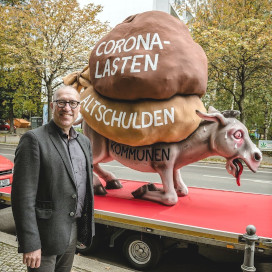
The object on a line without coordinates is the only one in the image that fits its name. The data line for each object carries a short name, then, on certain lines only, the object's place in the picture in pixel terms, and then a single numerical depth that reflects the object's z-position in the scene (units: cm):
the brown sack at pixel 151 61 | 415
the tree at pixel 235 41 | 1277
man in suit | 193
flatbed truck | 333
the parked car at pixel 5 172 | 623
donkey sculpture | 431
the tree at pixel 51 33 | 1609
